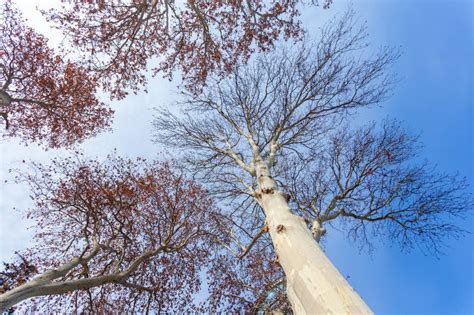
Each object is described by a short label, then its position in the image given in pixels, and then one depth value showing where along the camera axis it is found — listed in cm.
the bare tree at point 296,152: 648
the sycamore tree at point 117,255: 549
